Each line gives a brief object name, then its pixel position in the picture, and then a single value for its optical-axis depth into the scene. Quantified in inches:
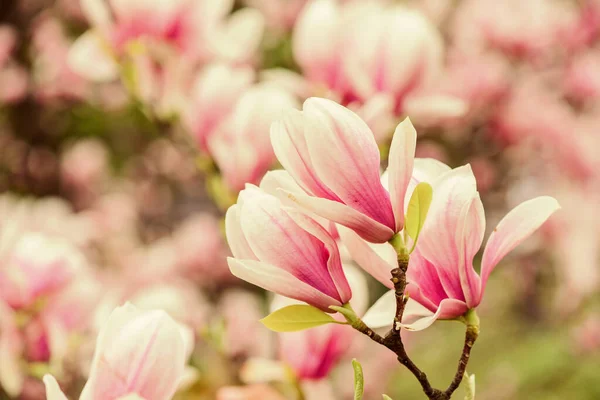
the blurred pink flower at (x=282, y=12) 160.7
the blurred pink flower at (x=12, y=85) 149.8
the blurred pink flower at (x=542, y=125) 116.7
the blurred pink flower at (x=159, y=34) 65.4
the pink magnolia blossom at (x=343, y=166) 50.2
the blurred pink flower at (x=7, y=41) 140.6
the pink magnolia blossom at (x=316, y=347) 58.2
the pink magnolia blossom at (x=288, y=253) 50.7
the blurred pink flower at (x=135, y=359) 50.7
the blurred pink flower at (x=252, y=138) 60.7
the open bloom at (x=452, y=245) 50.7
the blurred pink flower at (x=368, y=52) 62.2
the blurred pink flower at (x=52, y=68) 154.4
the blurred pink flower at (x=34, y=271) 60.6
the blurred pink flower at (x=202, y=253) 134.8
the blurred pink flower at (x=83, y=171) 162.1
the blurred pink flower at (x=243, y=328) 105.6
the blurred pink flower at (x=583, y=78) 128.0
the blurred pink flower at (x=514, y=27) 118.9
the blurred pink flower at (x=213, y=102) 63.4
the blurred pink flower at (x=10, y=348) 60.6
